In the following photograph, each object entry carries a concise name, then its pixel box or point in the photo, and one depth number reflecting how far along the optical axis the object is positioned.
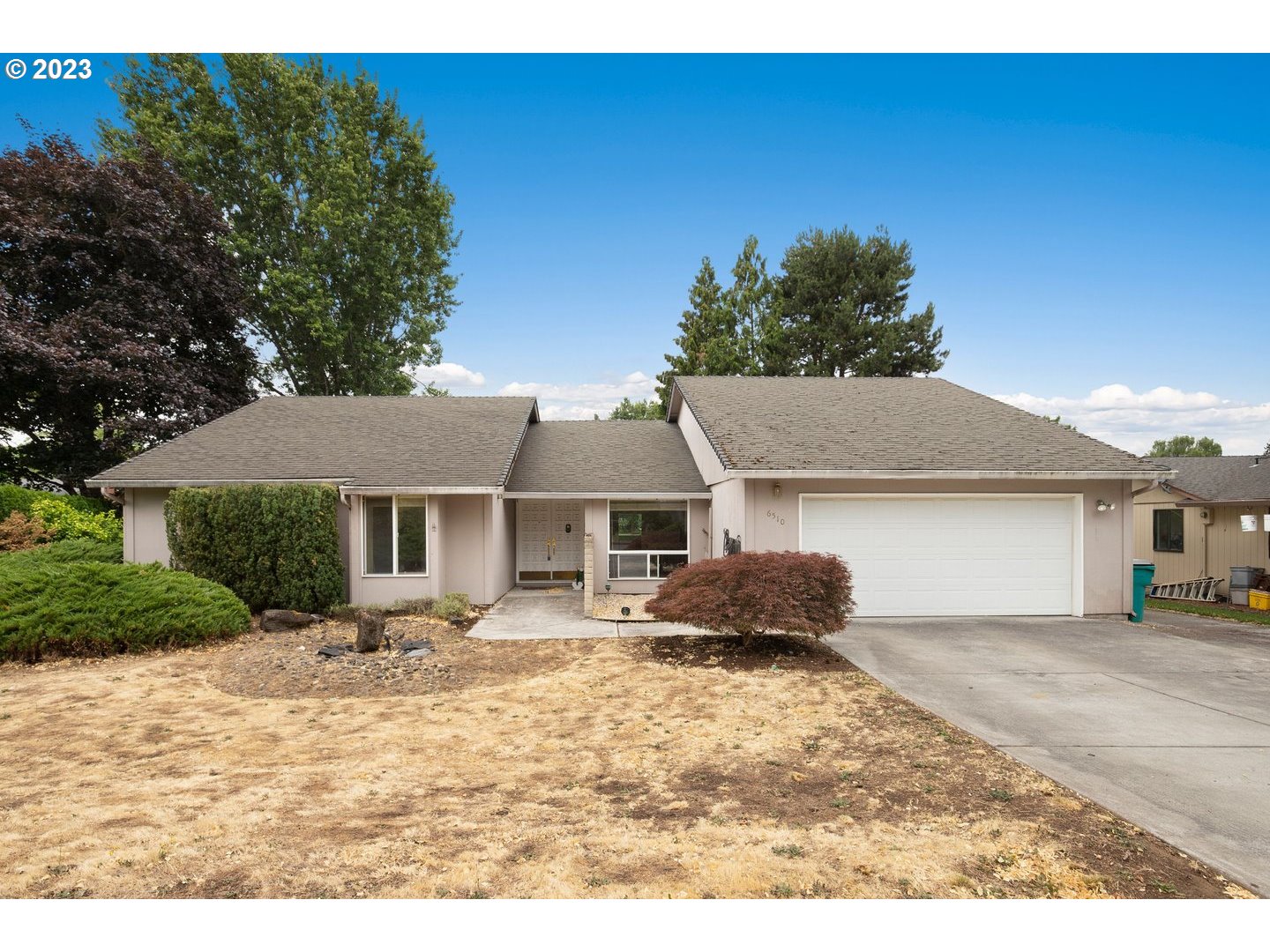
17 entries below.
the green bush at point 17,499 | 13.36
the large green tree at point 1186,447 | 69.69
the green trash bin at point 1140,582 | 10.97
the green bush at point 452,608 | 10.98
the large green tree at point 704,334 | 28.33
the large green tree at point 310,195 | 21.70
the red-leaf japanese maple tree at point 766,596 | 7.62
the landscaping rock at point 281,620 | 9.96
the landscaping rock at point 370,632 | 8.22
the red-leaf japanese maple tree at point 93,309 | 17.16
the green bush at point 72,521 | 13.62
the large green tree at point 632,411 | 46.88
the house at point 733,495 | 10.81
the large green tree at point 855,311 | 29.14
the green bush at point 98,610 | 8.05
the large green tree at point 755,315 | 29.20
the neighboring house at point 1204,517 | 16.16
